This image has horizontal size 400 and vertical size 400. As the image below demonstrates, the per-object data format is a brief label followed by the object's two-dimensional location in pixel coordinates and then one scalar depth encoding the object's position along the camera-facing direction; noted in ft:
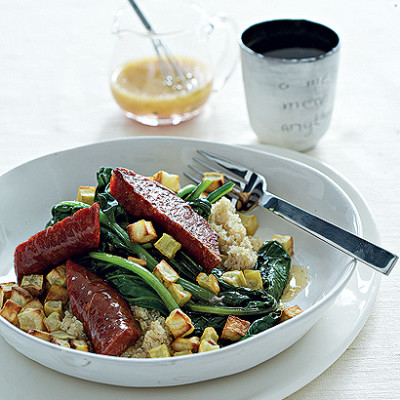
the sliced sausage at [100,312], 2.44
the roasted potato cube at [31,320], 2.49
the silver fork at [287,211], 2.49
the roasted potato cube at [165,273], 2.53
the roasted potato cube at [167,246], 2.58
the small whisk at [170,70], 3.21
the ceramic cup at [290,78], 3.00
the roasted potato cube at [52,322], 2.50
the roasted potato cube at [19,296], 2.54
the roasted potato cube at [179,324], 2.45
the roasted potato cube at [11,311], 2.50
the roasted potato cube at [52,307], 2.54
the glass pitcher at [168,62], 3.20
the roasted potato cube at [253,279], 2.59
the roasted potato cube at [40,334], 2.44
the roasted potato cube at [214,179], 2.83
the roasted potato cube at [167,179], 2.76
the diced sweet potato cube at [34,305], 2.54
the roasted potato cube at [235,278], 2.57
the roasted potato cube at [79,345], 2.44
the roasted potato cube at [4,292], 2.54
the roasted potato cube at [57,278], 2.58
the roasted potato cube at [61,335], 2.47
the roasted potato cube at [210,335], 2.45
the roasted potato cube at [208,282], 2.54
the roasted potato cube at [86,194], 2.74
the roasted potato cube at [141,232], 2.58
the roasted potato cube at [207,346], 2.41
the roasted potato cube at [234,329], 2.46
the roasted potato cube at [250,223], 2.79
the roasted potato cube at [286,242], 2.68
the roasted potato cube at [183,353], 2.43
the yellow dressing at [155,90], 3.19
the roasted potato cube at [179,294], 2.51
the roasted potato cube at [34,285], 2.58
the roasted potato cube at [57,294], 2.57
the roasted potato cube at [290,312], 2.49
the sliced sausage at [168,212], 2.59
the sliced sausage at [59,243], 2.55
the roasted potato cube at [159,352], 2.42
